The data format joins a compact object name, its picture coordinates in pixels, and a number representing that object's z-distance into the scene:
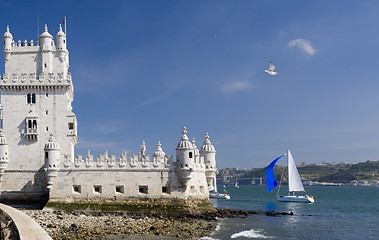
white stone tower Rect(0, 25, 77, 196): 45.44
